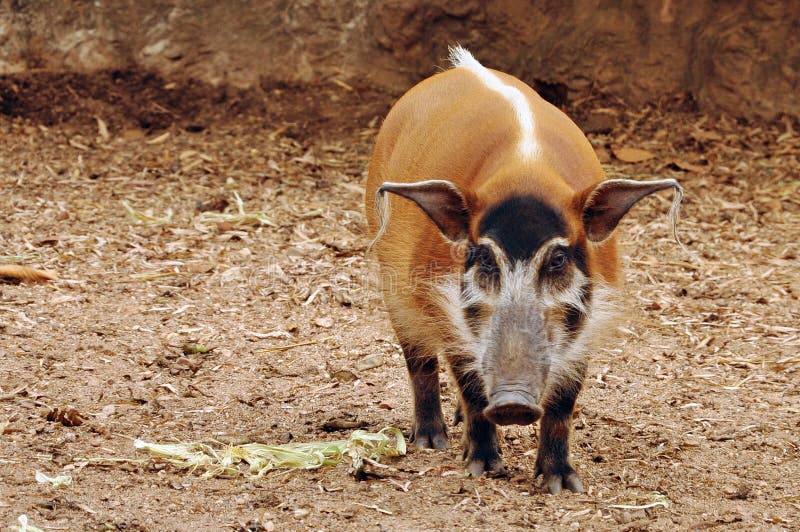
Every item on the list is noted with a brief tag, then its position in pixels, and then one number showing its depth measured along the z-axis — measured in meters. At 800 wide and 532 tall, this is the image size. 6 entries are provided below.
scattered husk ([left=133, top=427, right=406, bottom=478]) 8.09
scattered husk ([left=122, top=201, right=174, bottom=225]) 14.41
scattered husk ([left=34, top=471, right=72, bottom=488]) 7.42
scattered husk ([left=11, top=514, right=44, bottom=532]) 6.52
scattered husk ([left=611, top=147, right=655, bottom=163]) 16.39
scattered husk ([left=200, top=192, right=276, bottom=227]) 14.50
